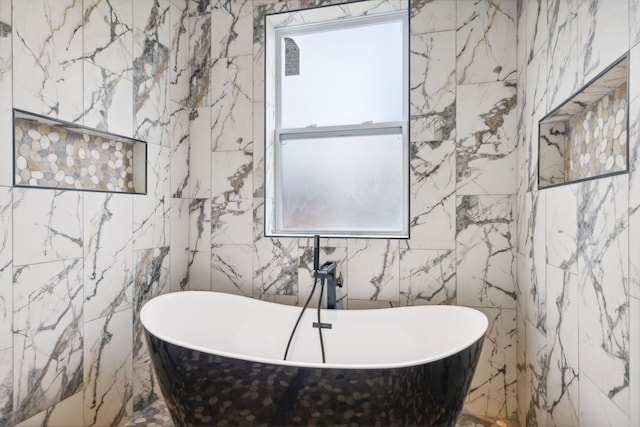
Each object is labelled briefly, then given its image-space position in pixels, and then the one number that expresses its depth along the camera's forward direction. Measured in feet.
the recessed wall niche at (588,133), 3.56
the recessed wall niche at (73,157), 5.01
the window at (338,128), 7.55
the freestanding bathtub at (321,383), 3.92
